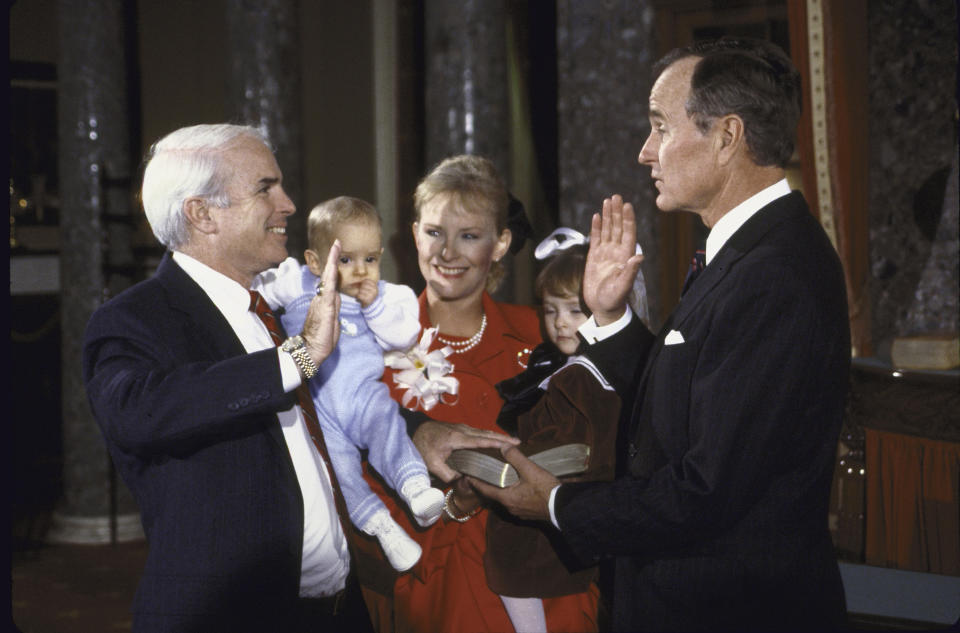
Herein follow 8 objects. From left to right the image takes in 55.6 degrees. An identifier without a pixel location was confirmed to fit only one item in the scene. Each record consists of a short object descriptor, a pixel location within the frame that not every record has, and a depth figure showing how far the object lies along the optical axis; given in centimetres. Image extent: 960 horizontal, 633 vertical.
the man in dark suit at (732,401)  174
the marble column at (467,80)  313
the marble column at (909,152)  459
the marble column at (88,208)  548
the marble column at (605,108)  297
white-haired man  185
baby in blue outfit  232
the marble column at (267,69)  400
